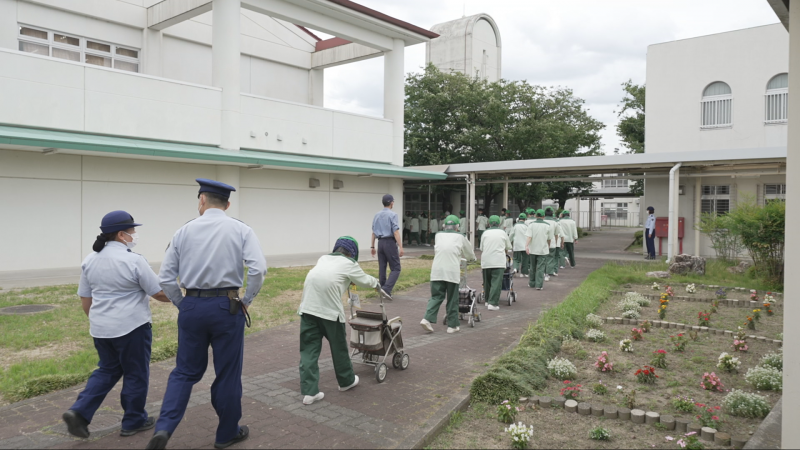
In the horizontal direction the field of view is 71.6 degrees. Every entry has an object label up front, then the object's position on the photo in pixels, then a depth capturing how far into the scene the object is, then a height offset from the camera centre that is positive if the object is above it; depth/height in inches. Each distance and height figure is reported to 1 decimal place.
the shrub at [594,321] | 334.3 -62.3
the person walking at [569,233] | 641.6 -17.8
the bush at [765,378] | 220.5 -64.3
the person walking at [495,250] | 377.7 -22.4
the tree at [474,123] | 1138.7 +197.8
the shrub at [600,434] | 178.7 -69.8
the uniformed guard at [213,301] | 168.4 -26.5
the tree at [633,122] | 1264.8 +220.8
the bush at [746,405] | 194.5 -65.9
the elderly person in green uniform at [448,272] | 325.1 -32.4
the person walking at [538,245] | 512.7 -25.4
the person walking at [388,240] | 423.8 -18.3
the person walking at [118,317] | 177.0 -32.9
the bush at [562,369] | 239.1 -65.7
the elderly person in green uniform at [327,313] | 211.9 -37.1
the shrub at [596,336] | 303.4 -64.6
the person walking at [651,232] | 732.0 -18.2
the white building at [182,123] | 518.9 +104.4
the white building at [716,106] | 772.0 +173.3
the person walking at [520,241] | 557.6 -24.1
